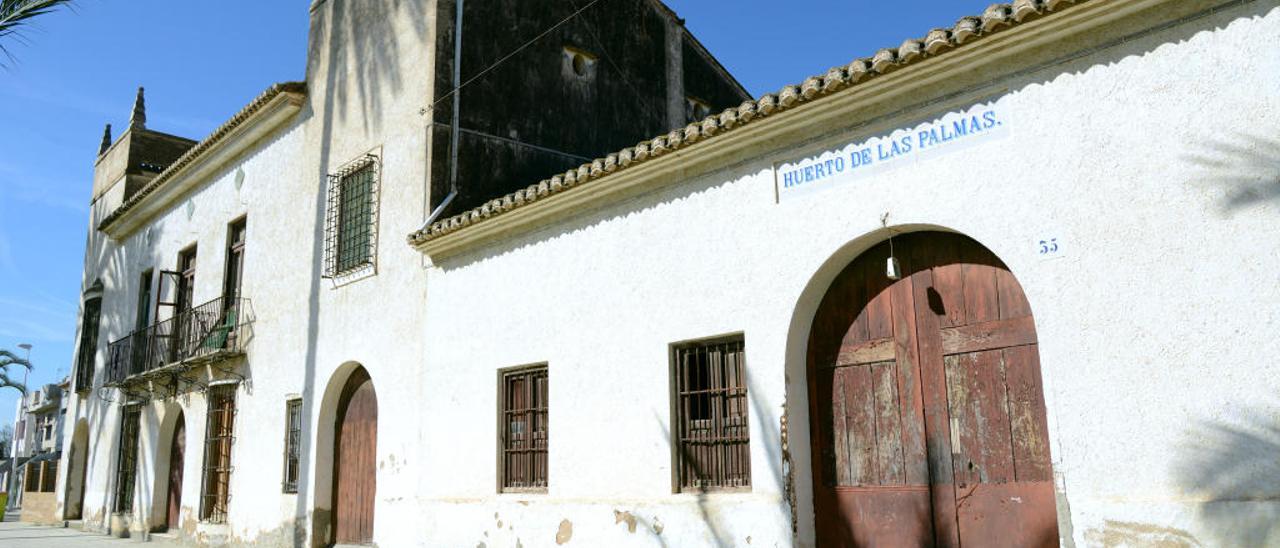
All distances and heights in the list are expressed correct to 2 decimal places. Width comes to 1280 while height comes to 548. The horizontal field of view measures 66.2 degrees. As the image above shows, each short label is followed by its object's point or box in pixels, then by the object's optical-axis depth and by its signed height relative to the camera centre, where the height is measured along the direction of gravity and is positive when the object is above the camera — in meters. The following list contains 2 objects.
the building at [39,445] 24.31 +2.89
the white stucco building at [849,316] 5.59 +1.23
